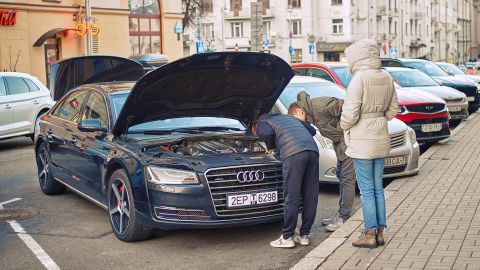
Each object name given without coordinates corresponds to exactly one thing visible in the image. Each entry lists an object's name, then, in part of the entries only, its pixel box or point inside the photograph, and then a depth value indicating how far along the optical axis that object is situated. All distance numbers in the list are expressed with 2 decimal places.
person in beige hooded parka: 6.21
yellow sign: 29.89
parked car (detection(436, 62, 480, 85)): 23.88
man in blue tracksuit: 6.55
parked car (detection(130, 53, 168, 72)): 23.06
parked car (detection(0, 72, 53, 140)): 15.28
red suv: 13.35
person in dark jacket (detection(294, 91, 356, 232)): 7.57
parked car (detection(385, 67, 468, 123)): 17.08
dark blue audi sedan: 6.68
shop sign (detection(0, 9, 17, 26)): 27.20
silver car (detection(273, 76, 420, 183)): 9.30
